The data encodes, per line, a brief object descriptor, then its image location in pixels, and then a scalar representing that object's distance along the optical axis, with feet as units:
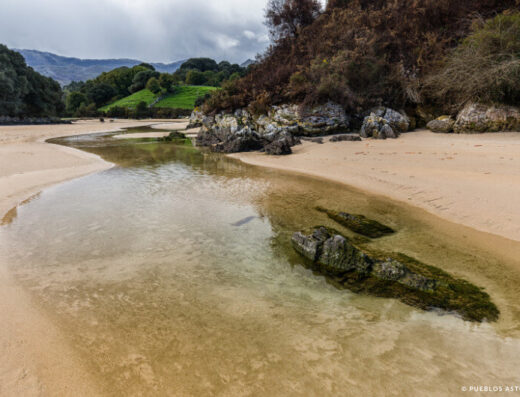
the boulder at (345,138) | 51.66
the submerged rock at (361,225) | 19.95
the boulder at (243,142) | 59.11
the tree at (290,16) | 77.56
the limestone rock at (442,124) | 47.96
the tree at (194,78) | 333.95
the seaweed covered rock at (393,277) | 12.13
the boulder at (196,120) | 122.40
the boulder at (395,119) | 53.88
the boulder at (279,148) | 51.61
